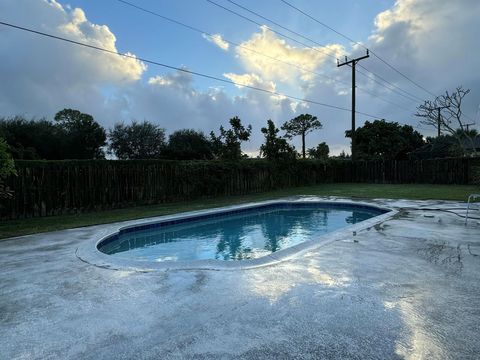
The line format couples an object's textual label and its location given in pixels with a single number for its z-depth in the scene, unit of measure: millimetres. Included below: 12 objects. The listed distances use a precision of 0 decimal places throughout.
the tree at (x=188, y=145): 36250
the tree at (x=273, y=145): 18547
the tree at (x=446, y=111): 21547
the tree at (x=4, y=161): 6977
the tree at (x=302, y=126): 40906
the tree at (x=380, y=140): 37562
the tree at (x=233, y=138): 17328
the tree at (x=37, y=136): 27683
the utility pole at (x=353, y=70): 21881
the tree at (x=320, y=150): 34862
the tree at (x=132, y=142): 35875
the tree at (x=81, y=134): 31578
